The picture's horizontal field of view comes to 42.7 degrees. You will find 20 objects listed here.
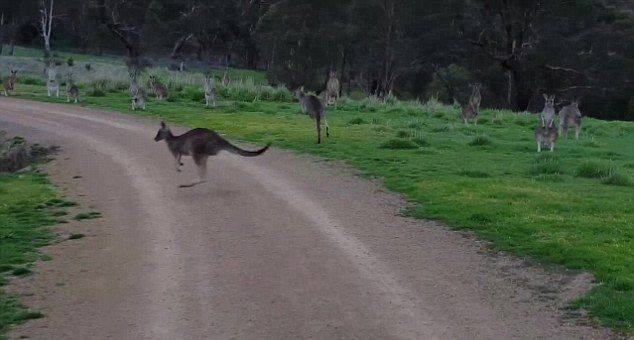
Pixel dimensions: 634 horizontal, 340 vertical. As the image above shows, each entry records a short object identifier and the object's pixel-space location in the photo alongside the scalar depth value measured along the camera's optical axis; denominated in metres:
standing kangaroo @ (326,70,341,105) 33.12
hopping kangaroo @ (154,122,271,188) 13.64
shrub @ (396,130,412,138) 21.78
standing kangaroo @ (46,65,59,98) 33.00
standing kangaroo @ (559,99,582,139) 23.33
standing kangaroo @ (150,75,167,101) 33.00
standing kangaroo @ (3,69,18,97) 33.31
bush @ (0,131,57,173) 18.06
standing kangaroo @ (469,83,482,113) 28.20
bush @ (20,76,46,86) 41.75
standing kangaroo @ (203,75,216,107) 31.45
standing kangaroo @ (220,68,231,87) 39.34
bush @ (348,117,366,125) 26.11
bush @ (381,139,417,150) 19.86
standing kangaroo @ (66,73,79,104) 31.20
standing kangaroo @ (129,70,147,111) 28.77
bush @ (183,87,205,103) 34.63
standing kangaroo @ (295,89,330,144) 20.36
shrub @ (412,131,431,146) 20.59
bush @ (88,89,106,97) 34.81
